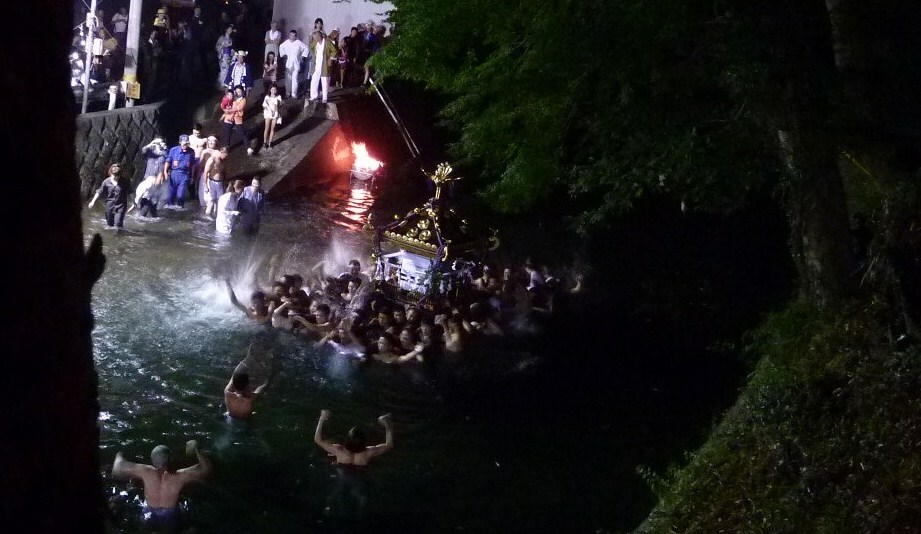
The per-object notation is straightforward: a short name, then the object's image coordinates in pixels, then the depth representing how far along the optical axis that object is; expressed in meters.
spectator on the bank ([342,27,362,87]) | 25.81
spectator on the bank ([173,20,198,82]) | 25.47
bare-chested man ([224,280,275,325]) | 15.15
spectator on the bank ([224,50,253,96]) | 23.94
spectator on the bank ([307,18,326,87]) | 25.42
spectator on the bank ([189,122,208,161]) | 22.20
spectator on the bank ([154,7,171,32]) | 24.33
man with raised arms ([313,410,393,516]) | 10.71
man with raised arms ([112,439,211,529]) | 9.32
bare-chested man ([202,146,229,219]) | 21.03
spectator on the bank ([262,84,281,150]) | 23.38
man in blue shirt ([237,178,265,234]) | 19.95
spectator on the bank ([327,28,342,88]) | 24.88
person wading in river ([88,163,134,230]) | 18.88
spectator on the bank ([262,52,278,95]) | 25.34
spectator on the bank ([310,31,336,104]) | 24.20
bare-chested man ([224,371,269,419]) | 11.59
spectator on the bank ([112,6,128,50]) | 25.09
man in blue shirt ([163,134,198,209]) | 21.25
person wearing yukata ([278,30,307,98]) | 24.97
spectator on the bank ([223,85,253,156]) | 23.08
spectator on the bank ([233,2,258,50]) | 28.53
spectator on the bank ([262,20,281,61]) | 26.25
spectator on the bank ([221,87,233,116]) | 23.05
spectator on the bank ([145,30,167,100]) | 23.92
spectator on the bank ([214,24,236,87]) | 24.70
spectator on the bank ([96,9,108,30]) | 22.24
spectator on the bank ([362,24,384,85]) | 25.95
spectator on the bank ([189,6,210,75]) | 26.34
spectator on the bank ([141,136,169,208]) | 21.05
